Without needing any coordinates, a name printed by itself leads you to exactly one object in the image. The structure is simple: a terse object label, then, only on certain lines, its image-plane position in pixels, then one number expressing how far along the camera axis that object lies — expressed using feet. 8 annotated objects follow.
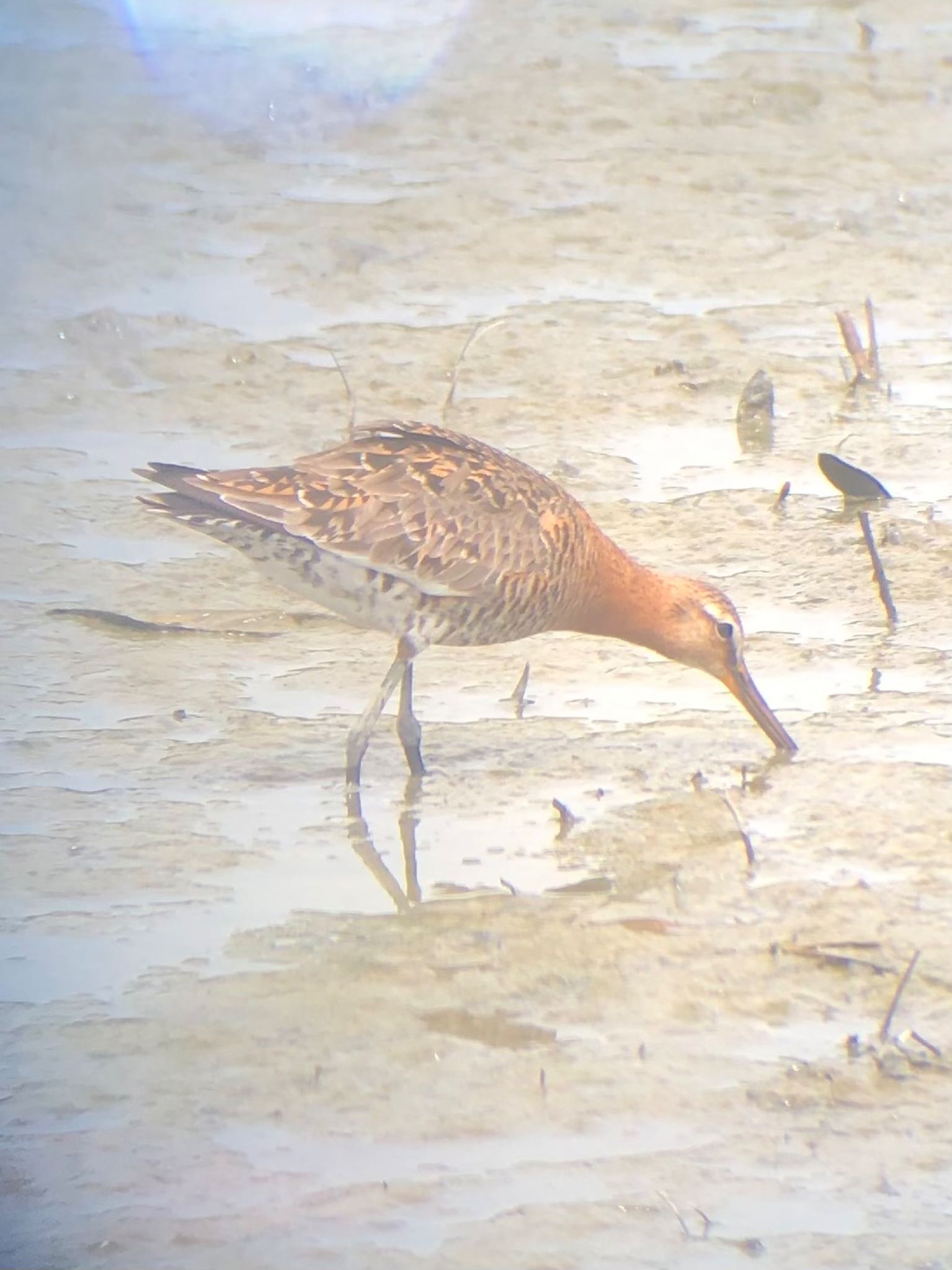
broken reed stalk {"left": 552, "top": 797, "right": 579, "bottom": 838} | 32.96
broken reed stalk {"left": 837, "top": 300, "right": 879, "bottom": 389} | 49.29
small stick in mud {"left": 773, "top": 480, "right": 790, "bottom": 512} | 44.55
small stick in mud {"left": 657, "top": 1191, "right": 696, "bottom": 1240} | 22.52
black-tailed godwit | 35.24
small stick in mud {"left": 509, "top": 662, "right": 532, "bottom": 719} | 37.58
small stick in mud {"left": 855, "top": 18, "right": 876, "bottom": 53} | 67.82
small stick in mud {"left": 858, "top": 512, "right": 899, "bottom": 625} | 40.29
